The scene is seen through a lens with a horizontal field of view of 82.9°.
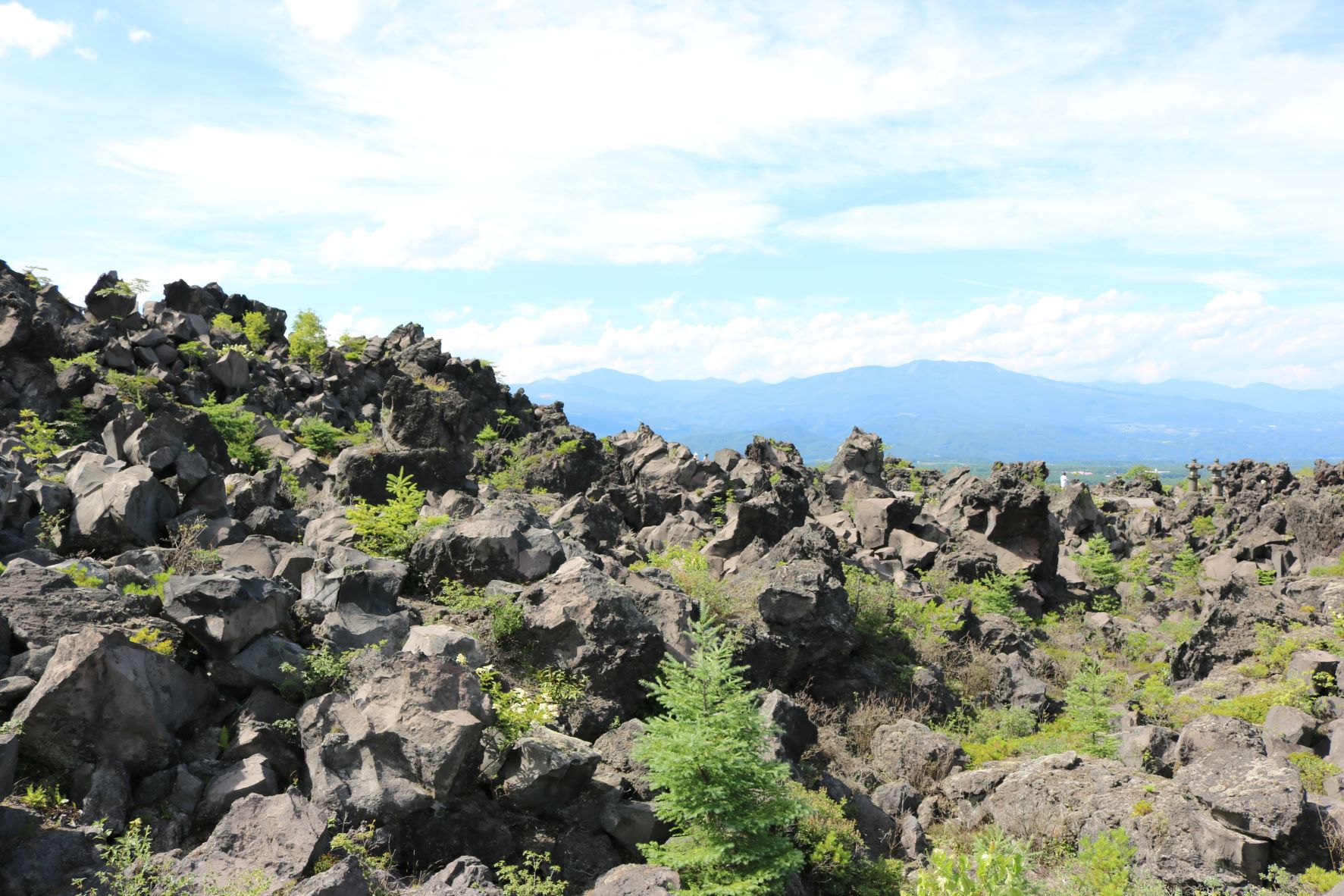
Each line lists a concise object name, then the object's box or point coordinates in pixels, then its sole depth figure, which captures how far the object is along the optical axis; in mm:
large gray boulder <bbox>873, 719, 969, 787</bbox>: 14742
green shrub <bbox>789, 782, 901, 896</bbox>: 10469
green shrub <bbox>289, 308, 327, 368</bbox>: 47531
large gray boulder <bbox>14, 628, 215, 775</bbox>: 8211
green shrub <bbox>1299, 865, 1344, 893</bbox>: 9633
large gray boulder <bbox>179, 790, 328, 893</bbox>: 7590
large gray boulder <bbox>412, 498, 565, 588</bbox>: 15500
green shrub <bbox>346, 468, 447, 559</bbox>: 16188
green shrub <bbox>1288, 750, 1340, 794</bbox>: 13195
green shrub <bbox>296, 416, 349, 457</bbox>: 33469
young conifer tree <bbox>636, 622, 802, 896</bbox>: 9016
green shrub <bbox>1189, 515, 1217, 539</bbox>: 47625
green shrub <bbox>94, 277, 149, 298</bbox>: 39625
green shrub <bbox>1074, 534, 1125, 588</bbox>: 36000
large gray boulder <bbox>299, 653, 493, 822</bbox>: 9078
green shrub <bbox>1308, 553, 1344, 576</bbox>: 31000
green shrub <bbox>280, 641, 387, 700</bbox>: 10391
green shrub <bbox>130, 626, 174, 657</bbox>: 9234
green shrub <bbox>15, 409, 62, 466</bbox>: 18391
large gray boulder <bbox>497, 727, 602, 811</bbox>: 9922
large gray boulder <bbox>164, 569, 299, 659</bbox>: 9938
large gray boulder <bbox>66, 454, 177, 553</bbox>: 13719
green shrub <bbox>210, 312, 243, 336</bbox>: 46094
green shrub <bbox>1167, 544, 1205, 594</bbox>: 36062
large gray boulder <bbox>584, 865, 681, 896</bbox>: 8781
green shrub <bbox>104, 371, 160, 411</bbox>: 28391
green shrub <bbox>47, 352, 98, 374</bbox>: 28297
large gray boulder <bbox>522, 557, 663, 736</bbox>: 12859
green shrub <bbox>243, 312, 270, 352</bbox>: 47438
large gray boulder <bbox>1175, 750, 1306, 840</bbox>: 10422
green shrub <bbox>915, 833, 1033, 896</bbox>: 7000
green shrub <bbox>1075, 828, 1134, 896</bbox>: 9867
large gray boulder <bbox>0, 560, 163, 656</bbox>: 9203
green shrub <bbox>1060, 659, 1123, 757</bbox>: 15469
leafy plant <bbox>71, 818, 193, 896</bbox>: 7215
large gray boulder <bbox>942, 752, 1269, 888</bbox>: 10523
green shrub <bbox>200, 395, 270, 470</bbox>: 27941
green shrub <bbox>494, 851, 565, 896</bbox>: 8547
